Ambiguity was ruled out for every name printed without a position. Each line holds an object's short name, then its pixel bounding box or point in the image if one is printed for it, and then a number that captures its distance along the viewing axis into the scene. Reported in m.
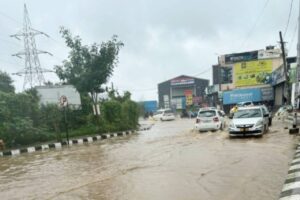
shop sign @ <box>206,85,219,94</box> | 77.19
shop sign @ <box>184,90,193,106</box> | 91.19
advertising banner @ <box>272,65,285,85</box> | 45.19
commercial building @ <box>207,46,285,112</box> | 57.62
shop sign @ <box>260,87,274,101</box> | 57.03
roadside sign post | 22.08
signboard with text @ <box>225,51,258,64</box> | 69.16
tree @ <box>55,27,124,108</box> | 31.22
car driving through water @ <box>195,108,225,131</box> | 24.30
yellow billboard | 66.62
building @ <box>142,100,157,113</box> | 96.06
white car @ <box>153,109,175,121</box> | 54.72
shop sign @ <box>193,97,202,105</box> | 91.60
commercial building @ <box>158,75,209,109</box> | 104.18
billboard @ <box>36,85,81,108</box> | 29.70
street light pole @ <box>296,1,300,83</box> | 19.81
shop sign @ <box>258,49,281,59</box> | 66.38
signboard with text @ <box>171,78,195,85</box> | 105.00
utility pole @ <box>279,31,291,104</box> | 34.75
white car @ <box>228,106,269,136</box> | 19.55
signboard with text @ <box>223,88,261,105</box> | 58.09
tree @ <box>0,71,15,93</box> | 46.95
